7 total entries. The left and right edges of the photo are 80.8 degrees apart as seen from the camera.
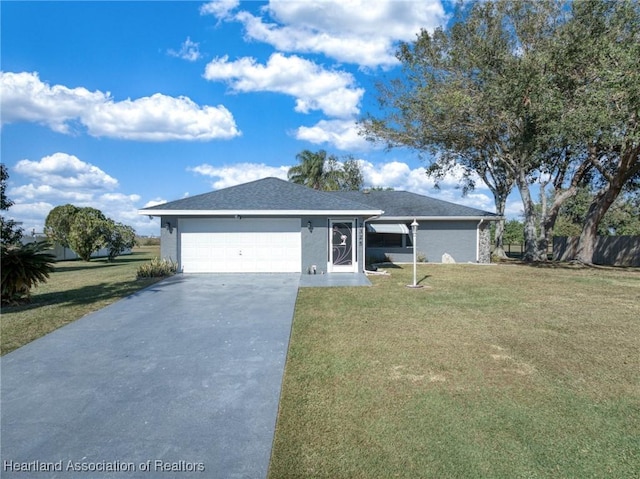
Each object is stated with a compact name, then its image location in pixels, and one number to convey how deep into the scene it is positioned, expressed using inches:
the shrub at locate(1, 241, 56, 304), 397.1
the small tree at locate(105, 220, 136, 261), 1117.7
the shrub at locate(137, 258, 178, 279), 602.5
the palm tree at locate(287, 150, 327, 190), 1551.4
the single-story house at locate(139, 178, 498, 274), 637.3
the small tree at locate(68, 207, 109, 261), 1056.2
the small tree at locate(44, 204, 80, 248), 1149.7
